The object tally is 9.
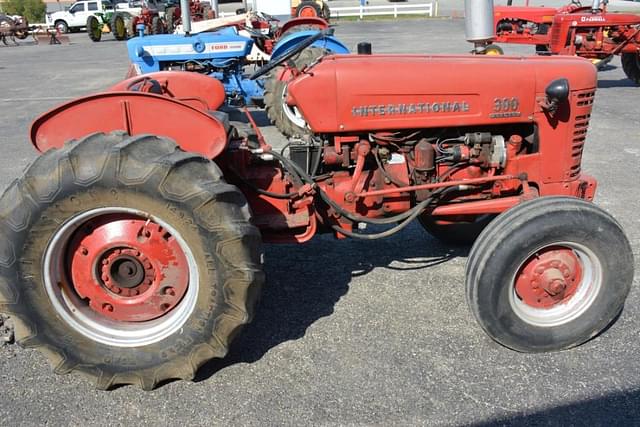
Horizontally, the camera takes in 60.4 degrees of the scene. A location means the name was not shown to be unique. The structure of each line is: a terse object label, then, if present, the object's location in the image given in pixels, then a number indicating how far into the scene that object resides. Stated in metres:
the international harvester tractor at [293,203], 2.38
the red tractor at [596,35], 10.17
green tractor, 23.08
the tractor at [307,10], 14.45
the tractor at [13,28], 26.67
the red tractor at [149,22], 17.78
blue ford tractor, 8.06
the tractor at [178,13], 16.91
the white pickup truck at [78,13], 29.77
